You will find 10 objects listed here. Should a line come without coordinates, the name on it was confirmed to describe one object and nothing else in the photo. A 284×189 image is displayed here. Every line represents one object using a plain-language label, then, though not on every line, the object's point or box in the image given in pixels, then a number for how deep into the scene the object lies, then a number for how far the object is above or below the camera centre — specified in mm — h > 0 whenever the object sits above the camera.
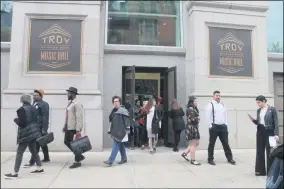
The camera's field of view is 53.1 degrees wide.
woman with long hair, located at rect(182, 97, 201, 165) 6930 -687
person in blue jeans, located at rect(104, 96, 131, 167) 6723 -695
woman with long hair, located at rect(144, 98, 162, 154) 8445 -598
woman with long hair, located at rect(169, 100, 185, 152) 8883 -628
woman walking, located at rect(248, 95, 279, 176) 5859 -603
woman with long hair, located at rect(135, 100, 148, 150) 9164 -968
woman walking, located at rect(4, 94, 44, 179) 5539 -567
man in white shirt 7059 -544
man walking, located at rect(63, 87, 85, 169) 6652 -504
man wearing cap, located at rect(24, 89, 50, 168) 6598 -294
